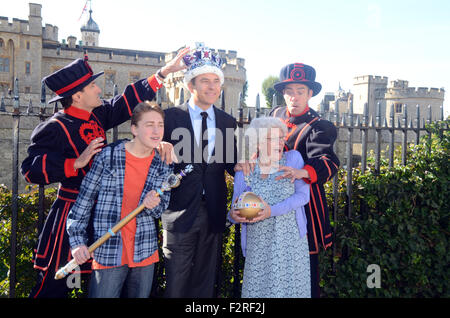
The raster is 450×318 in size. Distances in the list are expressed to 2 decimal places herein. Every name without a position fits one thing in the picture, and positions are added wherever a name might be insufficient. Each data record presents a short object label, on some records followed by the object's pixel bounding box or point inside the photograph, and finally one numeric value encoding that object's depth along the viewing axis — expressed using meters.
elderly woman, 2.94
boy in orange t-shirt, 2.76
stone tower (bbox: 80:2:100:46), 47.47
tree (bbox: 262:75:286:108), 38.66
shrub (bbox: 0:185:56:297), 3.71
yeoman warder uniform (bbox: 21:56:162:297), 2.78
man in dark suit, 3.00
